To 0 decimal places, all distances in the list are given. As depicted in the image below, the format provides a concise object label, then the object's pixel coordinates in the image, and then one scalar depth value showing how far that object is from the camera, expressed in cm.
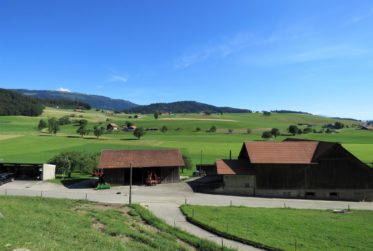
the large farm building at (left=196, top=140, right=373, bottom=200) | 4666
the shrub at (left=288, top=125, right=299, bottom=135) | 14491
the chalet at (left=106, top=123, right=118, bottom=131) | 15655
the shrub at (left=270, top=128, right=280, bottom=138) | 13540
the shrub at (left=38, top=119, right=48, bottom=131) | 14258
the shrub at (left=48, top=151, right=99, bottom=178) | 5822
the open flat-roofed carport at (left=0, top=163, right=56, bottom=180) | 5381
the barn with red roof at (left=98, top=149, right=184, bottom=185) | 5125
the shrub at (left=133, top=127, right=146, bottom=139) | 12133
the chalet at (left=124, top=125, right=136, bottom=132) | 15844
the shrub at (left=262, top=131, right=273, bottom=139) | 12800
